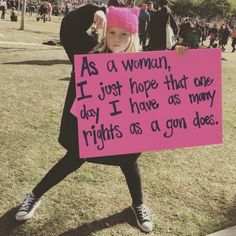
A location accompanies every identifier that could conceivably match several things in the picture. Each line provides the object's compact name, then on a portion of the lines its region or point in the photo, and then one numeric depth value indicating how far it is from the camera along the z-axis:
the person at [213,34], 23.35
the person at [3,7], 24.88
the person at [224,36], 22.70
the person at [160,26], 10.04
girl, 2.76
